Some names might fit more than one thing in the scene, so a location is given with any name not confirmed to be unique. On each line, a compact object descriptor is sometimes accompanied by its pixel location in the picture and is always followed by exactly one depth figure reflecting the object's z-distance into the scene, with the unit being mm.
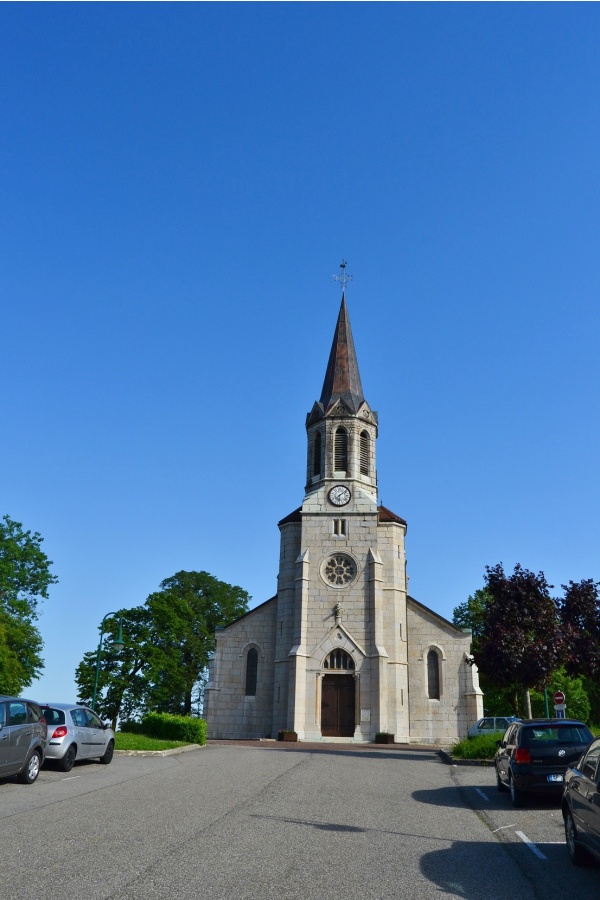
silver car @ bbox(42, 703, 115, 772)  16859
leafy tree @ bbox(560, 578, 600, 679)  26666
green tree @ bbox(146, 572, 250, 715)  47356
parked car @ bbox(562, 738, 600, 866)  7469
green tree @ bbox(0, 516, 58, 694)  44875
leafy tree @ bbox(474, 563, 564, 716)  25875
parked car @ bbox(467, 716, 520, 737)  29089
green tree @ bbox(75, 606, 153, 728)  45438
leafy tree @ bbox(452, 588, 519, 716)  57562
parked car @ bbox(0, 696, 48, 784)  13570
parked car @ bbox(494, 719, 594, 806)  12453
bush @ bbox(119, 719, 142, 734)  29803
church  41156
